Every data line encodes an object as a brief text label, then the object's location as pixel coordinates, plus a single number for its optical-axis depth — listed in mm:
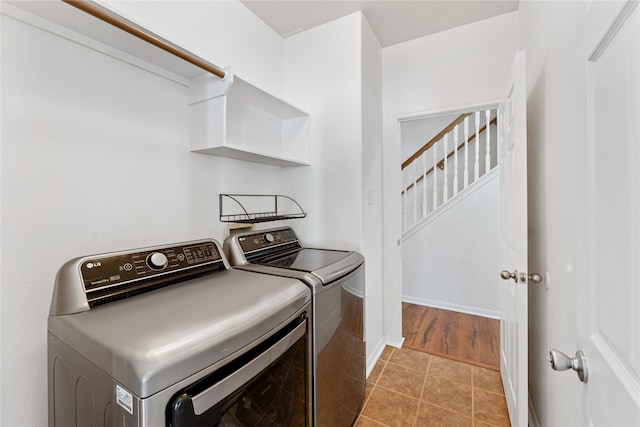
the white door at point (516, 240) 1294
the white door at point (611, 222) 420
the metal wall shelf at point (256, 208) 1645
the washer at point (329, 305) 1185
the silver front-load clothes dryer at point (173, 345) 606
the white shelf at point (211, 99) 959
